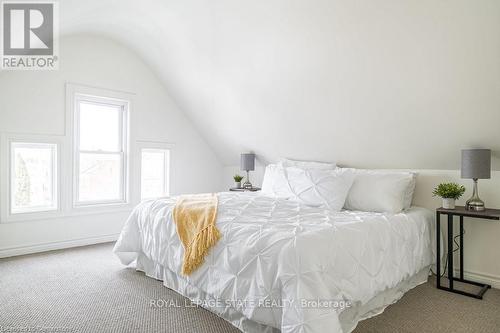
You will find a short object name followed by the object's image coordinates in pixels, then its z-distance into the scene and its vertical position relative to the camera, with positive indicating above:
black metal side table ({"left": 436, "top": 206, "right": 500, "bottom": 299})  2.62 -0.66
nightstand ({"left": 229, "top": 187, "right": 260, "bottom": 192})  4.62 -0.39
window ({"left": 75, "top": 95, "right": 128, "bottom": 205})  4.10 +0.14
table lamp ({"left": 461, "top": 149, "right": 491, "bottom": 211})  2.59 +0.01
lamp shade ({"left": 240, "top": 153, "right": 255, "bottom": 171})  4.64 +0.01
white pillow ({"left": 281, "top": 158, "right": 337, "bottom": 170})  3.86 -0.01
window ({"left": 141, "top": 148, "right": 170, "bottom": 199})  4.76 -0.16
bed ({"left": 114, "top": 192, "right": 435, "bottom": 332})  1.70 -0.63
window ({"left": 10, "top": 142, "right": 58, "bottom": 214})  3.62 -0.20
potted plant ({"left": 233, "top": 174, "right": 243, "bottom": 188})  4.79 -0.23
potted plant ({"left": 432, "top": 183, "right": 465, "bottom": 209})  2.82 -0.24
